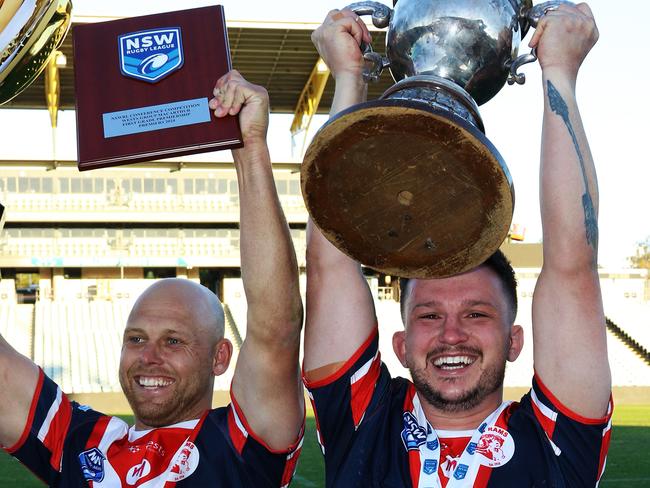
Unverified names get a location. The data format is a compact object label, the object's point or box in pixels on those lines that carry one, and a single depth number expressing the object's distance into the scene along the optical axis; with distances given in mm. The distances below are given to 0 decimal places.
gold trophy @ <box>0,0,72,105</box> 1838
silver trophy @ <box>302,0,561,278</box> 1590
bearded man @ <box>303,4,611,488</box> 2002
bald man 2219
